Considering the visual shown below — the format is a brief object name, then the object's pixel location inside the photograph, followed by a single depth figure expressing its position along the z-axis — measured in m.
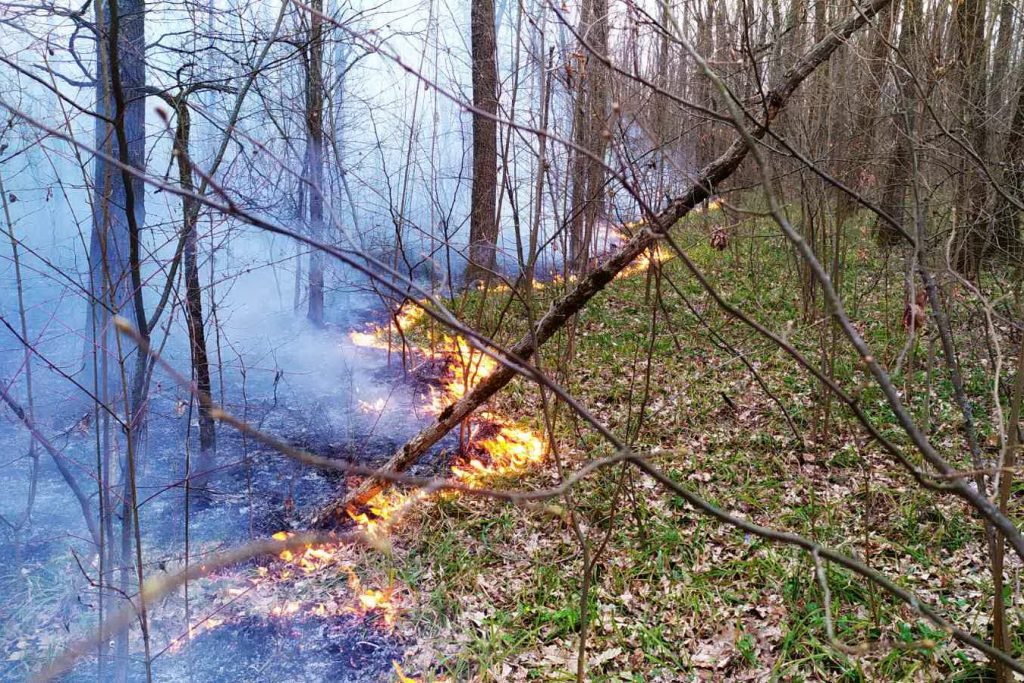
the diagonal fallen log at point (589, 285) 3.22
